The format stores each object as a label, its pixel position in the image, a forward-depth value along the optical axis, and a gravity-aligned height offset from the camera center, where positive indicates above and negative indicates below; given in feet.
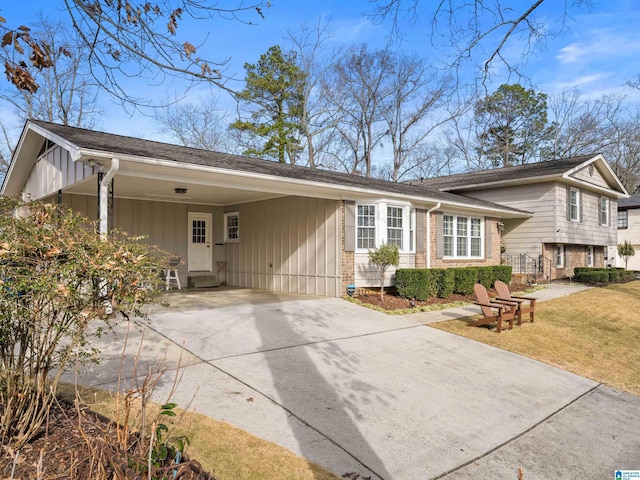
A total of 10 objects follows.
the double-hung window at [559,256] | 59.24 -1.38
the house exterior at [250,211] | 26.68 +3.59
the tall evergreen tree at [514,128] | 105.91 +31.68
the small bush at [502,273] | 46.06 -3.03
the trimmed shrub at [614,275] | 57.15 -4.09
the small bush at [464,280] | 40.47 -3.34
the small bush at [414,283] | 35.86 -3.19
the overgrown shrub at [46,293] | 8.48 -0.97
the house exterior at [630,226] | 88.07 +4.48
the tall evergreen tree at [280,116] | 77.77 +26.43
